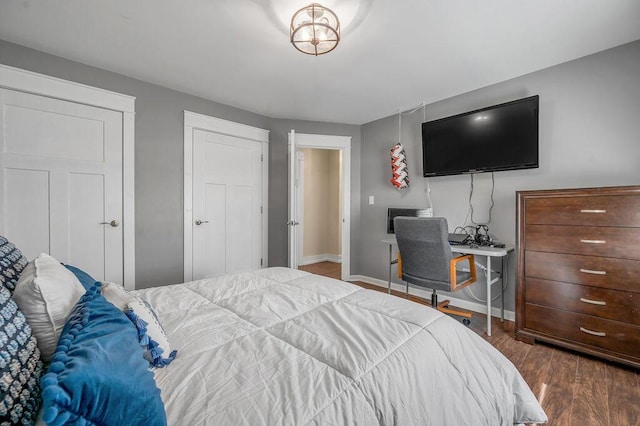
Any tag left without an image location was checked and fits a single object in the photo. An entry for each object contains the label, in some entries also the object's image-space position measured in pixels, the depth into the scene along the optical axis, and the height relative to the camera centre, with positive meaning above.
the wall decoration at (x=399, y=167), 3.41 +0.55
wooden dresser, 1.84 -0.44
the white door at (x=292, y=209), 3.19 +0.01
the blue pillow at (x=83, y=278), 1.14 -0.30
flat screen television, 2.42 +0.71
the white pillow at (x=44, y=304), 0.73 -0.27
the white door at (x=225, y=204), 3.10 +0.08
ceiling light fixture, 1.67 +1.16
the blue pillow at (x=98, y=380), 0.47 -0.33
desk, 2.38 -0.37
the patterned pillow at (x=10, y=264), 0.83 -0.18
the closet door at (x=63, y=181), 2.10 +0.25
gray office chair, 2.31 -0.42
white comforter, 0.74 -0.51
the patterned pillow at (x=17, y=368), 0.49 -0.33
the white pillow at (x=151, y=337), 0.87 -0.42
